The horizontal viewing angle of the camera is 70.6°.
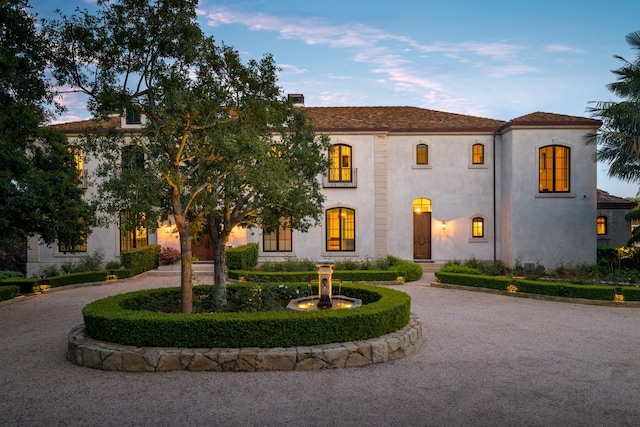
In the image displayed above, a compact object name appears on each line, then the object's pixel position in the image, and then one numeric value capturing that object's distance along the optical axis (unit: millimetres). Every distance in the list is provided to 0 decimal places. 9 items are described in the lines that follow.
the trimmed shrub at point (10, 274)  19095
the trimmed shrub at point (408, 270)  17391
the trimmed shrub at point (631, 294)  13102
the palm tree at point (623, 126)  17359
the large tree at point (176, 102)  8961
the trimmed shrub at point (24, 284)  15906
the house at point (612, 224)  23922
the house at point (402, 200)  20656
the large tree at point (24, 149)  10961
